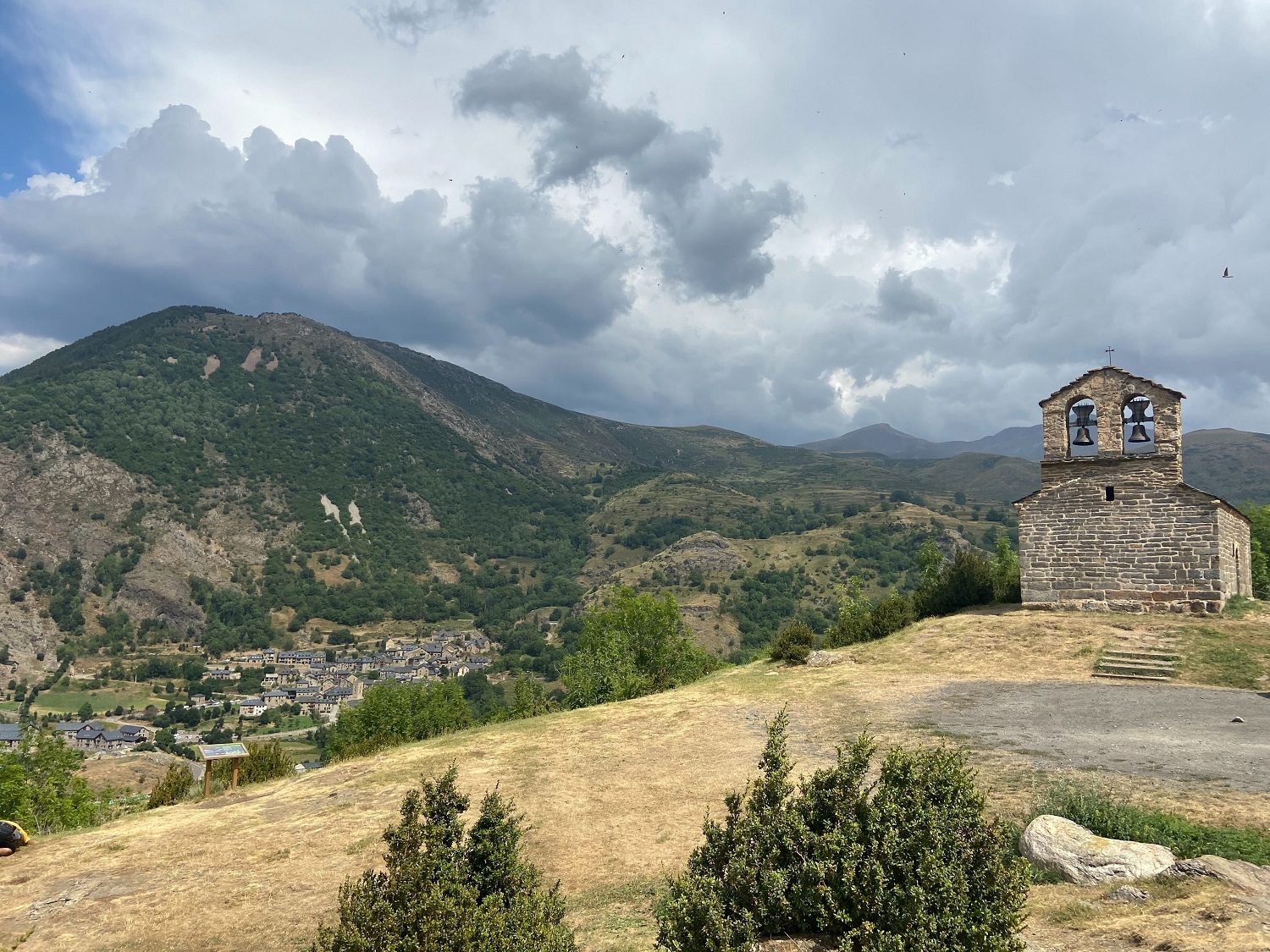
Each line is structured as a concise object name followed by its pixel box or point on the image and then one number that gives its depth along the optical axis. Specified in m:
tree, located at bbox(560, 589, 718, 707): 32.56
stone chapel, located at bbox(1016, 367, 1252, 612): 22.91
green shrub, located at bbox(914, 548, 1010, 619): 28.75
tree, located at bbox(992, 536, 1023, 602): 28.05
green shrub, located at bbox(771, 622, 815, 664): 23.72
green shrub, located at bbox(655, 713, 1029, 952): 4.80
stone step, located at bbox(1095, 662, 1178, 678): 18.31
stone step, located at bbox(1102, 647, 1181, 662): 19.09
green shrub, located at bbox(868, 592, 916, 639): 26.78
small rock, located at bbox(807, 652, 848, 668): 22.59
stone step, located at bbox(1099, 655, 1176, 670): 18.75
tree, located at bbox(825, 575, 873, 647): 26.89
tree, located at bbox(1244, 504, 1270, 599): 38.69
